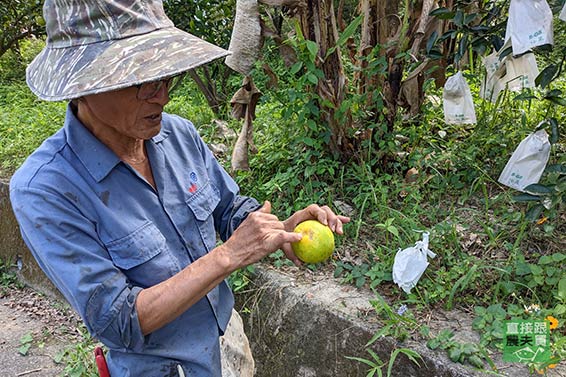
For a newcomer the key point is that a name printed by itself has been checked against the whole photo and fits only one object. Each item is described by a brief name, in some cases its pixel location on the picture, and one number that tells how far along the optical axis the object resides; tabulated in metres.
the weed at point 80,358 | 3.13
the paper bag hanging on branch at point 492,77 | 3.04
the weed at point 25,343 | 3.56
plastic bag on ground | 2.46
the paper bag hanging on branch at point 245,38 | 2.77
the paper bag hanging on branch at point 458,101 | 2.96
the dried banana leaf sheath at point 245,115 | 3.09
